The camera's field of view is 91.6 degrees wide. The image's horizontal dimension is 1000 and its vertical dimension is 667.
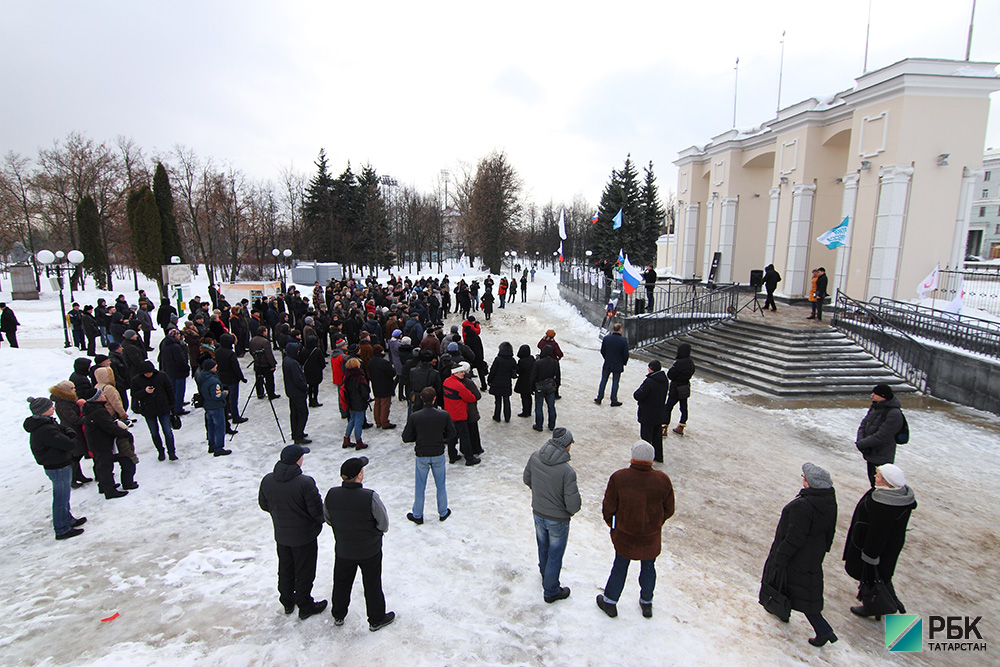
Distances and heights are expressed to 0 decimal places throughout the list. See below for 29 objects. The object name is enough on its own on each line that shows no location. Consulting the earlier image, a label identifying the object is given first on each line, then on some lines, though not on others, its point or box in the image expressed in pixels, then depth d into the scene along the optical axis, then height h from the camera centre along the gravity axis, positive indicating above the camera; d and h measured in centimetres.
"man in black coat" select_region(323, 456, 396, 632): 388 -220
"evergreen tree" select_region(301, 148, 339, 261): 4166 +383
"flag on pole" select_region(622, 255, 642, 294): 1604 -35
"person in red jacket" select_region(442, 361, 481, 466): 726 -196
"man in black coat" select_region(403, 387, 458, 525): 567 -205
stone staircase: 1249 -251
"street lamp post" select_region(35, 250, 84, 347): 1513 -11
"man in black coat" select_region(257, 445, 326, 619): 404 -216
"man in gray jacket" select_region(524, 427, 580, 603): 421 -201
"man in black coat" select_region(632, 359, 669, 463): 749 -206
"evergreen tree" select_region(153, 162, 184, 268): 3138 +280
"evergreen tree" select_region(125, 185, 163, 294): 2933 +166
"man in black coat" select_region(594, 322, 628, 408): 1047 -183
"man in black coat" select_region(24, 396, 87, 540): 562 -229
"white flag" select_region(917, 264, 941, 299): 1283 -30
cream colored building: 1409 +321
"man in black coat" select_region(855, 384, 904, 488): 620 -197
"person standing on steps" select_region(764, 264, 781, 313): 1739 -33
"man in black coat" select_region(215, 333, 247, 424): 897 -208
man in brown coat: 404 -200
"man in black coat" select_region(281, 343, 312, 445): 820 -232
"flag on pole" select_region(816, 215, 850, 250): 1422 +102
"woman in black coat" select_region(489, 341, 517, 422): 914 -208
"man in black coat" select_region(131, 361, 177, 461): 758 -220
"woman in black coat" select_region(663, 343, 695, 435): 841 -186
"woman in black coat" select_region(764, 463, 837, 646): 389 -222
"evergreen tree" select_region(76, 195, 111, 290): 3137 +104
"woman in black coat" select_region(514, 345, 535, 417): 953 -207
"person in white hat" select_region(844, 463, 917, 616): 422 -229
